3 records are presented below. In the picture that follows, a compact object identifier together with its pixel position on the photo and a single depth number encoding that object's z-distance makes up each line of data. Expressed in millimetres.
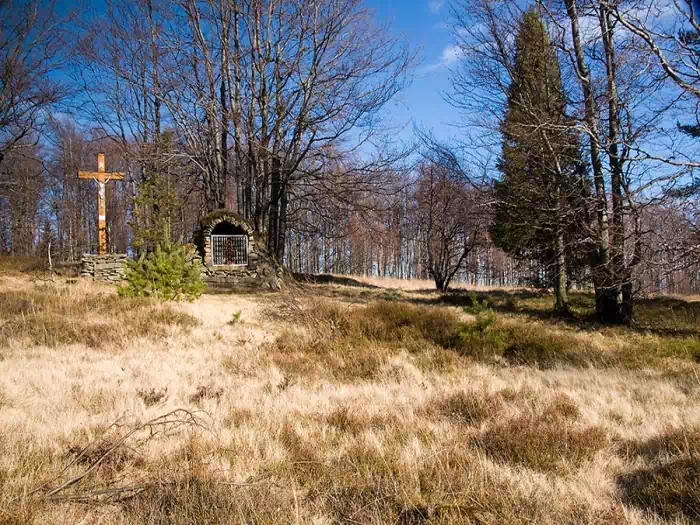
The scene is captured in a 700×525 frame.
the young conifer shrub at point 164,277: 10023
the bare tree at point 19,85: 17281
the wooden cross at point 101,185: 17953
